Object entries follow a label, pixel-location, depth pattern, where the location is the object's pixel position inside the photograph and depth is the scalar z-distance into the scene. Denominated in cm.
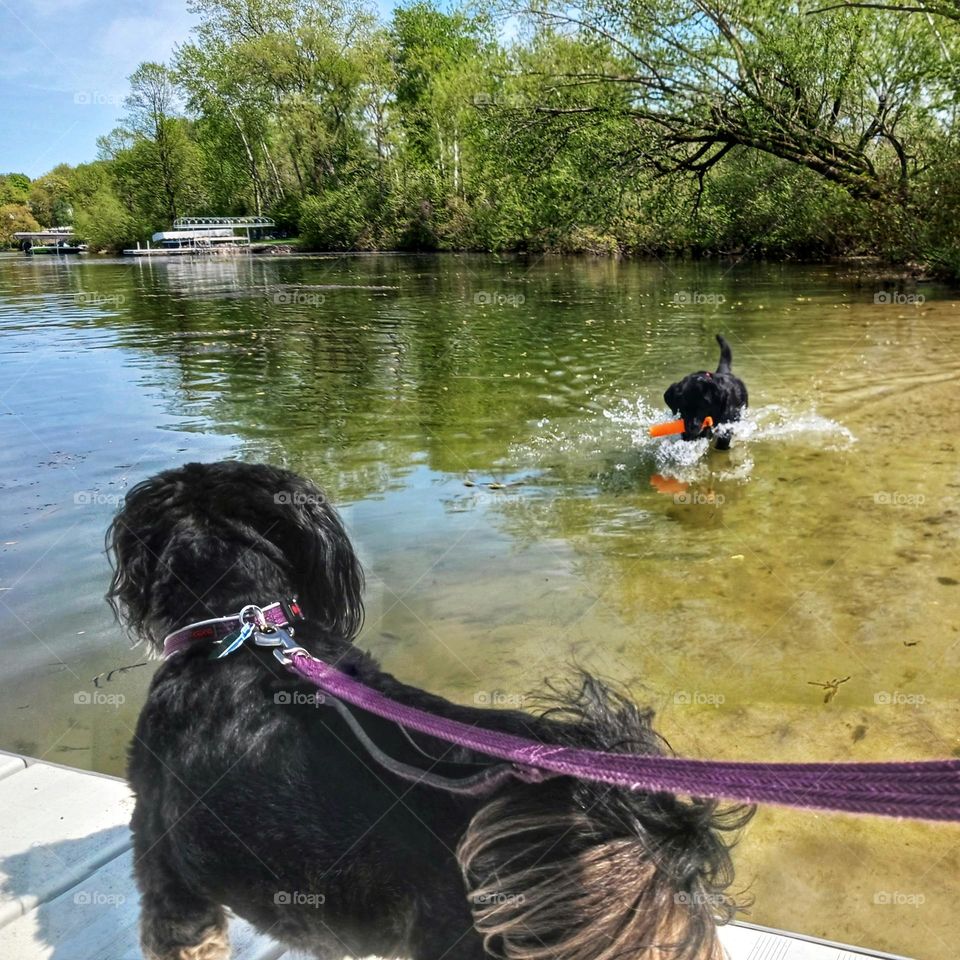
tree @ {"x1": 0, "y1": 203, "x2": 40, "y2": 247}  9038
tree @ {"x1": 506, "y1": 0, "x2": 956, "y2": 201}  1667
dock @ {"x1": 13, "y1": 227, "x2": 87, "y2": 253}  7456
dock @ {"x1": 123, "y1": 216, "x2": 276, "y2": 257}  5219
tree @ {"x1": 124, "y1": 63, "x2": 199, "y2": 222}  5712
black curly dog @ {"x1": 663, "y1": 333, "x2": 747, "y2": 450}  711
